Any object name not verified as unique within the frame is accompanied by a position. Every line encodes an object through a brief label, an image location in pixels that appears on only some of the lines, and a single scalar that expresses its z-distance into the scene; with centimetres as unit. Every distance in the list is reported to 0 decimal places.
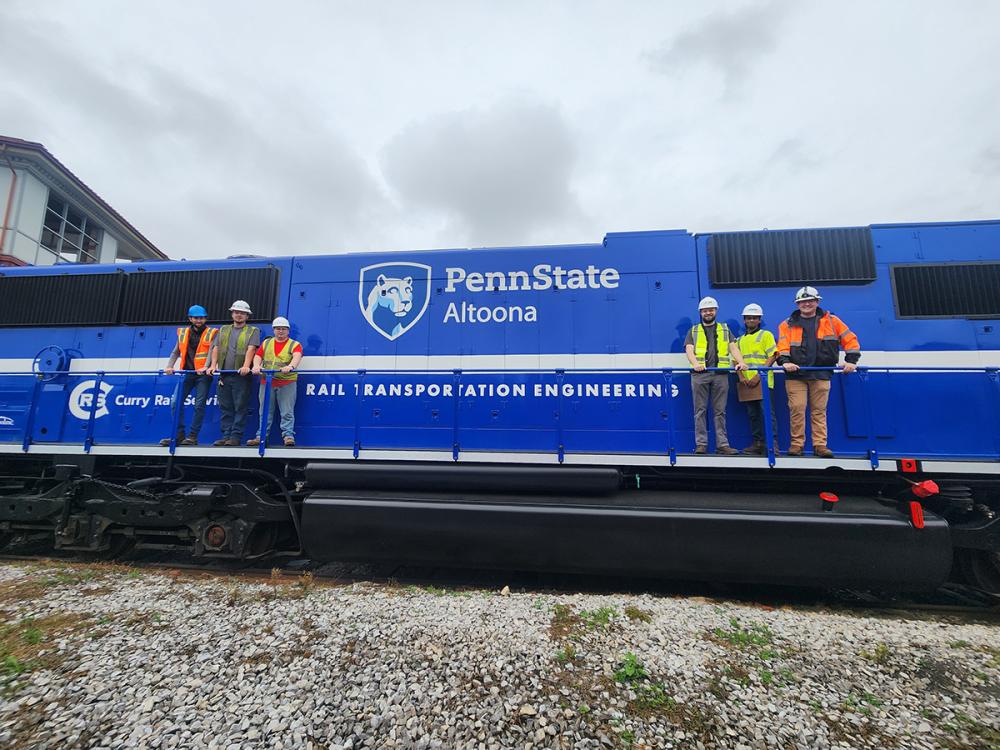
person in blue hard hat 500
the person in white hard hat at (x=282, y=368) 489
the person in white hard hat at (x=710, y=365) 432
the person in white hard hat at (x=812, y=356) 418
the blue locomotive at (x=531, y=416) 399
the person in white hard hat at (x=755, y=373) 435
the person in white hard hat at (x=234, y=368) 494
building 1082
